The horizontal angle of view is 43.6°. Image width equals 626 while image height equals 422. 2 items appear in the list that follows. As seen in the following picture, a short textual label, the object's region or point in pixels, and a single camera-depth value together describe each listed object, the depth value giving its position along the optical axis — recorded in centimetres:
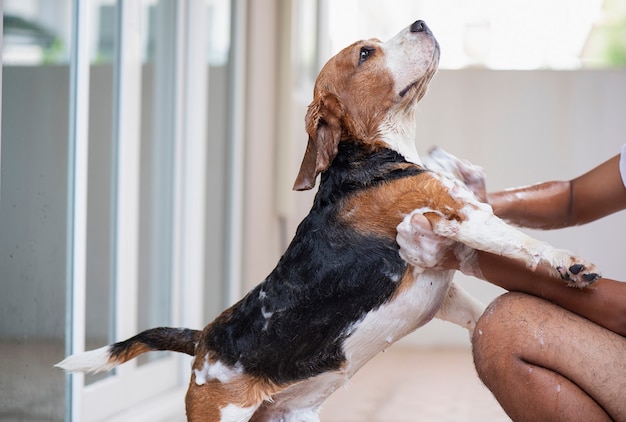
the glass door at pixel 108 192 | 217
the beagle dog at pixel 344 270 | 170
